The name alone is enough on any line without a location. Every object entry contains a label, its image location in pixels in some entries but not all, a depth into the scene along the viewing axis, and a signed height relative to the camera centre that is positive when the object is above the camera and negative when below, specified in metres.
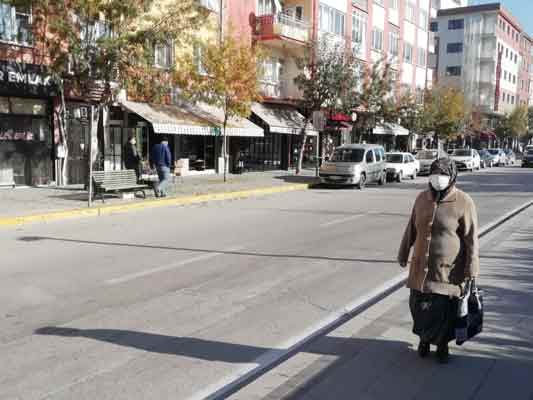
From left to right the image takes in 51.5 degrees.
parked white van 22.44 -0.51
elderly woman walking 4.30 -0.76
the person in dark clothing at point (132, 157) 16.80 -0.28
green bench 15.06 -0.98
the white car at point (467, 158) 38.06 -0.10
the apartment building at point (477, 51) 70.24 +13.86
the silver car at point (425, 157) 33.00 -0.11
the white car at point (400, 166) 26.97 -0.54
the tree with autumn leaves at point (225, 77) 20.95 +2.81
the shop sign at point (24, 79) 16.77 +2.05
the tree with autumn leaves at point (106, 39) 15.74 +3.20
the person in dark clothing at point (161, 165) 16.55 -0.49
